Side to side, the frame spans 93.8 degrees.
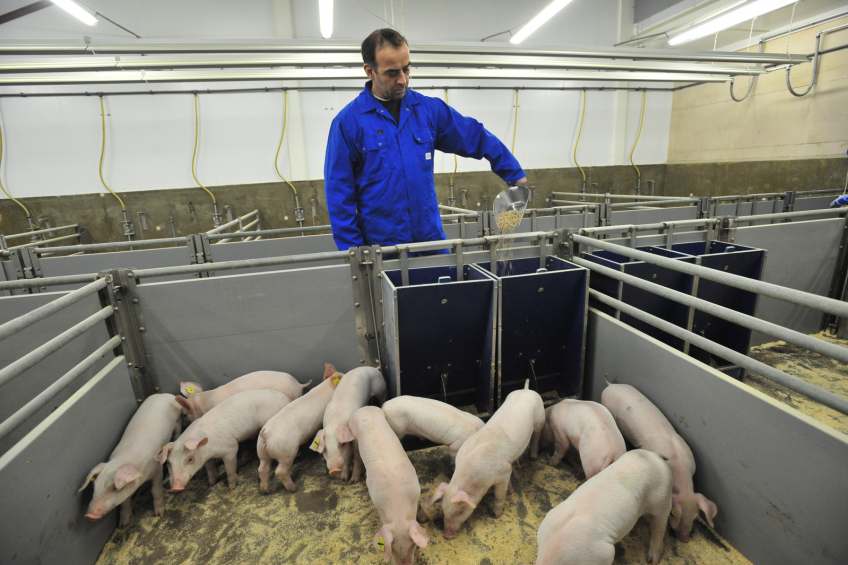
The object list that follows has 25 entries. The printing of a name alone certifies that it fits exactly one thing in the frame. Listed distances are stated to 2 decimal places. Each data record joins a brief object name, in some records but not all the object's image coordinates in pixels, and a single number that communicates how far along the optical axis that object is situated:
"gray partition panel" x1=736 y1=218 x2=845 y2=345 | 2.47
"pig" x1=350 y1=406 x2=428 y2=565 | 1.21
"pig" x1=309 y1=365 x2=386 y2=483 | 1.55
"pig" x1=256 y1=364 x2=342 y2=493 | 1.59
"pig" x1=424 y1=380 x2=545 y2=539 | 1.34
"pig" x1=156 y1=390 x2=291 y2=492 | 1.51
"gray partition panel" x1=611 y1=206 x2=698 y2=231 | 3.86
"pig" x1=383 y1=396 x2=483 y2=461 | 1.57
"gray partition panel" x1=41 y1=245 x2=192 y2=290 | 2.77
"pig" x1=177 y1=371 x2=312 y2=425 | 1.79
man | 1.96
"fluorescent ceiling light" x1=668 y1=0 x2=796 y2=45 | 3.54
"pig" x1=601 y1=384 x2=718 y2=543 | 1.27
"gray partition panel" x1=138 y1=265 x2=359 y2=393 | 1.82
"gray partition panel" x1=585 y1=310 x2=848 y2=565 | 0.98
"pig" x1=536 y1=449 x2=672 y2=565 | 1.07
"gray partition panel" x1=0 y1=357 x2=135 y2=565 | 1.06
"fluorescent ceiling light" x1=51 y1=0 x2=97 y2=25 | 3.24
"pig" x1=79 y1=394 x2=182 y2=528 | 1.34
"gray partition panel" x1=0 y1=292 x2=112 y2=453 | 1.60
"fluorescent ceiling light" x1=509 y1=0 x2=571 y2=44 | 3.72
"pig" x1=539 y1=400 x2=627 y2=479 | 1.40
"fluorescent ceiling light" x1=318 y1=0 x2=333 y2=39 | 3.37
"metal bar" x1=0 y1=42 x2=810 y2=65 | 2.72
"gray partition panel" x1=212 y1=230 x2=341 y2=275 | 3.01
